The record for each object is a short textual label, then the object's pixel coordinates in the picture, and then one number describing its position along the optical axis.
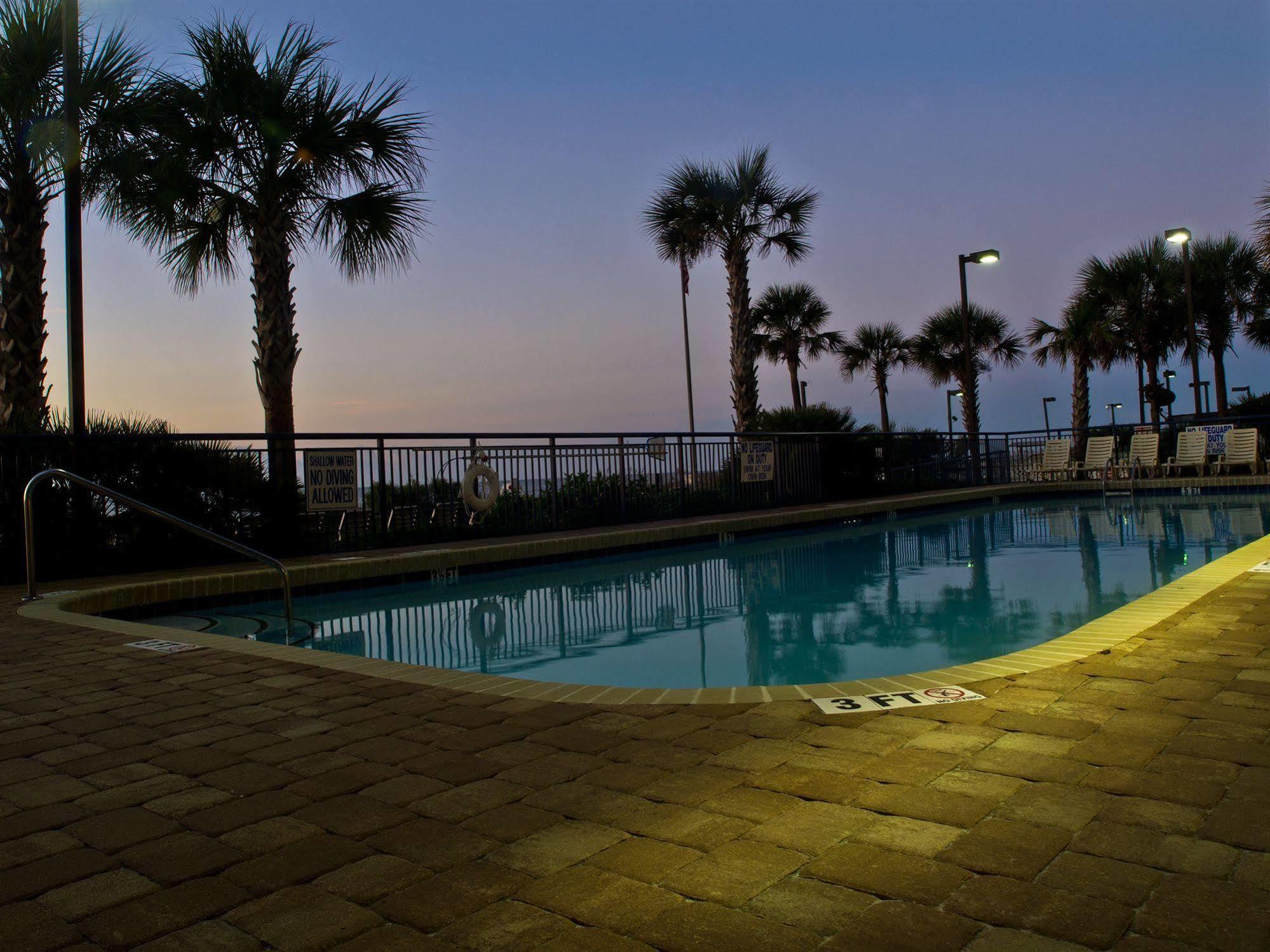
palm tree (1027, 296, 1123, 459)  26.28
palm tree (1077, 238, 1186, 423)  25.72
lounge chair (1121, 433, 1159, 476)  19.42
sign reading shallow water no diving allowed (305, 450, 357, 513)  9.20
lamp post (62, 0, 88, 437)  8.18
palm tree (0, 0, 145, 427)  8.84
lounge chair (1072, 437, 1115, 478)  19.86
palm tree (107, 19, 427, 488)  9.81
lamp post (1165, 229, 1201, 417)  18.80
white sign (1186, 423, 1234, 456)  19.59
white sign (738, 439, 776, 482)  14.34
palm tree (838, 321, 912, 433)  34.72
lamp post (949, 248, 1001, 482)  19.70
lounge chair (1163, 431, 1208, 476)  18.61
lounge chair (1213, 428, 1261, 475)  18.03
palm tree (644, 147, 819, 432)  17.88
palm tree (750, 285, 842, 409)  31.02
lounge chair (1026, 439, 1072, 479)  20.92
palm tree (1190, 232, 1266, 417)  25.70
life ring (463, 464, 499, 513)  10.38
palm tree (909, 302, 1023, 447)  31.64
